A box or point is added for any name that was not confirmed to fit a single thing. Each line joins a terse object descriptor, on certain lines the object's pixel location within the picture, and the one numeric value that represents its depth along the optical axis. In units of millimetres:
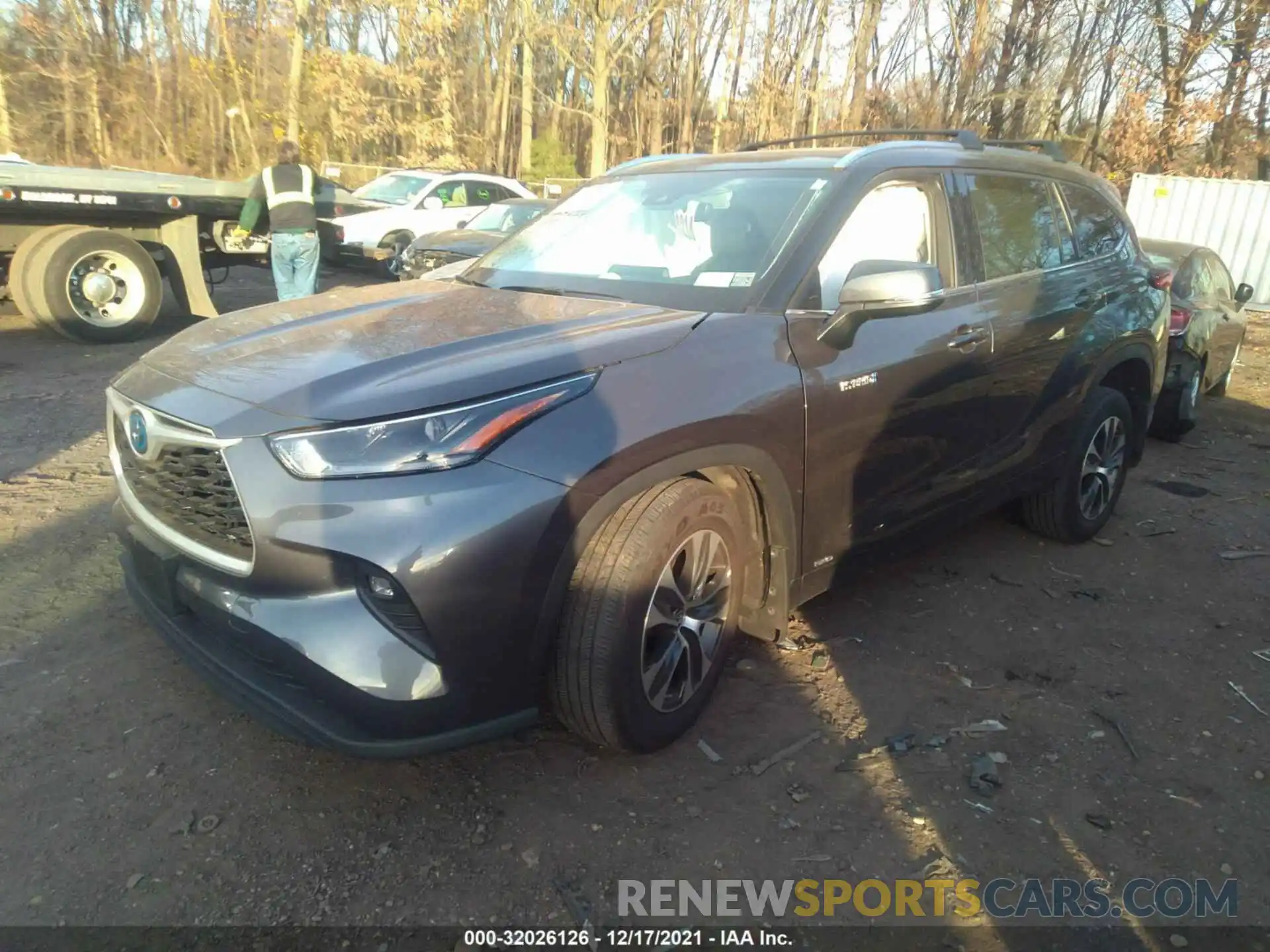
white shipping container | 13820
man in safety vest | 8344
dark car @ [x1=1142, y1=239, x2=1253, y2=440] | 6812
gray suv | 2201
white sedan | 13680
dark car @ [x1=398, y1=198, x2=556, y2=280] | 9637
